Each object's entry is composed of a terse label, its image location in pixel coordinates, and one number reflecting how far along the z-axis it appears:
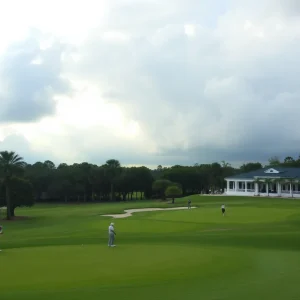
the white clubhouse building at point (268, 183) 110.69
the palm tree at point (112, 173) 145.75
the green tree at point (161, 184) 121.44
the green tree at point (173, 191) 101.36
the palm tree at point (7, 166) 80.62
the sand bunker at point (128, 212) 69.53
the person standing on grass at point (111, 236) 31.20
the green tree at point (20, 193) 82.69
